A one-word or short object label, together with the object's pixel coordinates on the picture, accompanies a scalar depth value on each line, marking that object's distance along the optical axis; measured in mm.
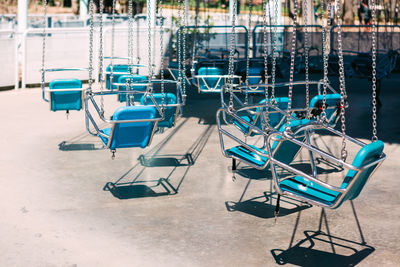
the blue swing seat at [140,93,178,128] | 8781
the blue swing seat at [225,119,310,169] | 6548
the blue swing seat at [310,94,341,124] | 8383
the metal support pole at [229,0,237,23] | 24878
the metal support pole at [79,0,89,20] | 26998
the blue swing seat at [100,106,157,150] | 7207
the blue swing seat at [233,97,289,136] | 8680
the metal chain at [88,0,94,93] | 8123
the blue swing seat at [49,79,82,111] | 10039
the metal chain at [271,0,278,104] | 10082
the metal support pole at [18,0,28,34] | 17738
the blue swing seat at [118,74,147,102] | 11400
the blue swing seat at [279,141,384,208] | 5160
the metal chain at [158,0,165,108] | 8281
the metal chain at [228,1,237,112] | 7366
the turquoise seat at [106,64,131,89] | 13035
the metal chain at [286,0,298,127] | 5800
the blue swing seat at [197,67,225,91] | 12562
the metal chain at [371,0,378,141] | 5734
